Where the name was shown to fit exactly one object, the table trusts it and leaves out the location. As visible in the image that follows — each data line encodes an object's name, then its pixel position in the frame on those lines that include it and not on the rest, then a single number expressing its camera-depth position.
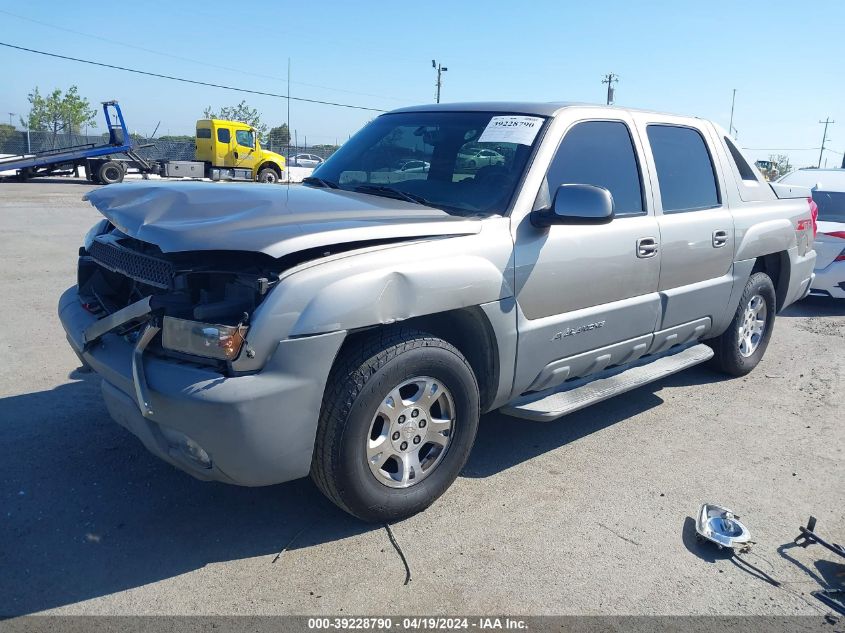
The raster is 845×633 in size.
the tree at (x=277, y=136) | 45.85
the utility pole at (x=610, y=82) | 54.50
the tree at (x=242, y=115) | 57.09
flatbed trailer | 24.45
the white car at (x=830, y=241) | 8.21
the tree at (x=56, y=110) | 58.75
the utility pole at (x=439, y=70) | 52.94
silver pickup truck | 2.69
